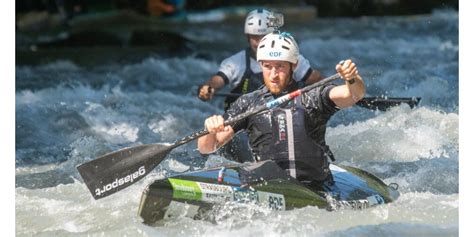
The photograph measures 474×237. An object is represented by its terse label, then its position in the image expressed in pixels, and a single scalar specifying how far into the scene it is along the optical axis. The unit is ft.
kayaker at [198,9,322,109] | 61.21
